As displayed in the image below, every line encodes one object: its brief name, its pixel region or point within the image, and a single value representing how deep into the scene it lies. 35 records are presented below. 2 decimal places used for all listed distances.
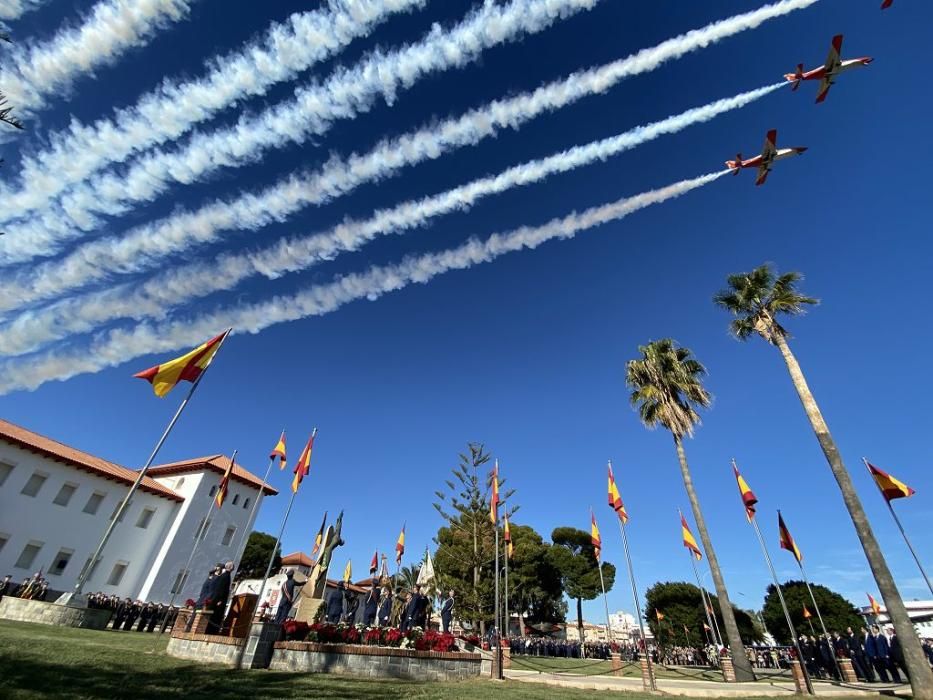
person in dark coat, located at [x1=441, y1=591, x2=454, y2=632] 16.90
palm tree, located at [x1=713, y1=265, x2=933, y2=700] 12.96
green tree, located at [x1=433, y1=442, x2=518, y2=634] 35.31
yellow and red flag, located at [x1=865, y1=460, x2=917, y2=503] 15.09
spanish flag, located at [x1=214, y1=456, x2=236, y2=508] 24.53
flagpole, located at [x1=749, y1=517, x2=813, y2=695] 13.40
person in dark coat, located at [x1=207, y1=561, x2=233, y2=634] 12.22
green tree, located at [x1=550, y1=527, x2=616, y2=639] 55.12
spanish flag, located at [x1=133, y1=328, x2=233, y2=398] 12.44
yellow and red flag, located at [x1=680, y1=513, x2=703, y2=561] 22.83
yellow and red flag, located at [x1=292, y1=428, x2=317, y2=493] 17.78
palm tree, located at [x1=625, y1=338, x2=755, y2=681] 23.55
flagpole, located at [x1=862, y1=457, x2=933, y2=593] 15.59
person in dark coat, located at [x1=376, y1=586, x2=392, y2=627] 17.75
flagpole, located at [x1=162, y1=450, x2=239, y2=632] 35.31
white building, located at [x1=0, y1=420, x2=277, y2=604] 28.23
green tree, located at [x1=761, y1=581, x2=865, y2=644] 41.91
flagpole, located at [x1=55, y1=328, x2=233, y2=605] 10.48
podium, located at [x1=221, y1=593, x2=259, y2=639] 11.36
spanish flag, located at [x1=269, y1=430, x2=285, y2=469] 20.25
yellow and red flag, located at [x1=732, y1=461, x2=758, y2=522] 18.43
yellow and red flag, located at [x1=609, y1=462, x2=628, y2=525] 17.58
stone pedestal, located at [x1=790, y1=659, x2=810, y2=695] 13.62
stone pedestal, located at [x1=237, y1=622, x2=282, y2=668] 9.84
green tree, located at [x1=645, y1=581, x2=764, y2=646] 47.62
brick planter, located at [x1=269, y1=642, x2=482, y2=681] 10.42
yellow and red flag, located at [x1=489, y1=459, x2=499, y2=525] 17.94
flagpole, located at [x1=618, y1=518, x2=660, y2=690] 13.33
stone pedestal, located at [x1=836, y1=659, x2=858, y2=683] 17.58
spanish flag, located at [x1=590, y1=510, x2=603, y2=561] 22.23
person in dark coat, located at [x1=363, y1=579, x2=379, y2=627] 17.54
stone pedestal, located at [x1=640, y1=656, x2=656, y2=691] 13.45
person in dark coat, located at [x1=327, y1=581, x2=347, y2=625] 18.52
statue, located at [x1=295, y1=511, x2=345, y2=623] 18.77
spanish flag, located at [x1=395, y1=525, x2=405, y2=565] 29.45
